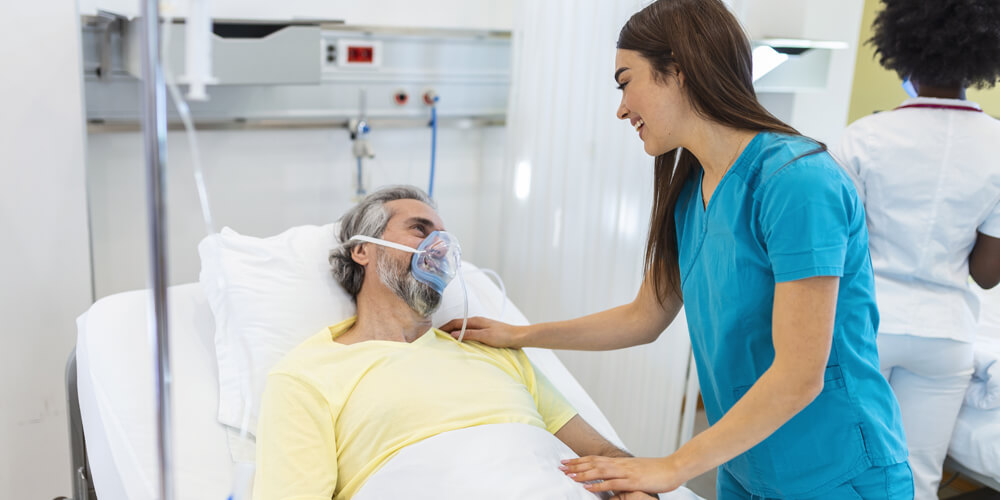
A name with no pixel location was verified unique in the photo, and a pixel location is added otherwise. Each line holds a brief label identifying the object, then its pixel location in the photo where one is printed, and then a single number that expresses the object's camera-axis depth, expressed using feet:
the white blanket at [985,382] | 6.31
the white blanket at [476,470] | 4.12
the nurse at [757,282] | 3.50
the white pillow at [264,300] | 5.40
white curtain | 7.03
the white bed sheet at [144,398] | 4.72
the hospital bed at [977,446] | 6.30
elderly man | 4.35
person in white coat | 5.78
